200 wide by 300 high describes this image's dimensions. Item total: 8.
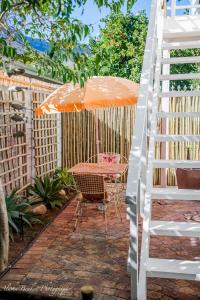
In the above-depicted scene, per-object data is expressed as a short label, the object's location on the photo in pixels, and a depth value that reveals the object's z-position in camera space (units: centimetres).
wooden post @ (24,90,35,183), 687
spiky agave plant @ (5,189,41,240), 478
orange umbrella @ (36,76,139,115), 532
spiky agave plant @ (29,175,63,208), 636
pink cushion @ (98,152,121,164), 686
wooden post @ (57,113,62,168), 870
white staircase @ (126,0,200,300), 244
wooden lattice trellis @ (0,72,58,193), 581
